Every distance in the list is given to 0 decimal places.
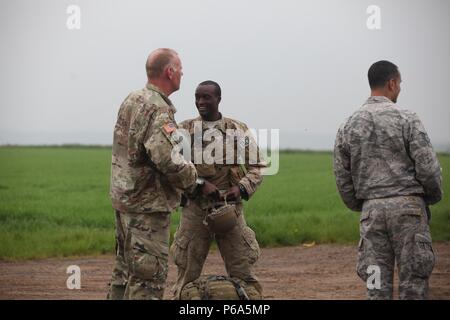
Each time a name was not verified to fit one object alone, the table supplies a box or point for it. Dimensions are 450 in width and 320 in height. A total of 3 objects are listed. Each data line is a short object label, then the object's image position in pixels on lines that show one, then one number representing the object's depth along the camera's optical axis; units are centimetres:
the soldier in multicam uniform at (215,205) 1636
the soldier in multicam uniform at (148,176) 1422
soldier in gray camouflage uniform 1411
